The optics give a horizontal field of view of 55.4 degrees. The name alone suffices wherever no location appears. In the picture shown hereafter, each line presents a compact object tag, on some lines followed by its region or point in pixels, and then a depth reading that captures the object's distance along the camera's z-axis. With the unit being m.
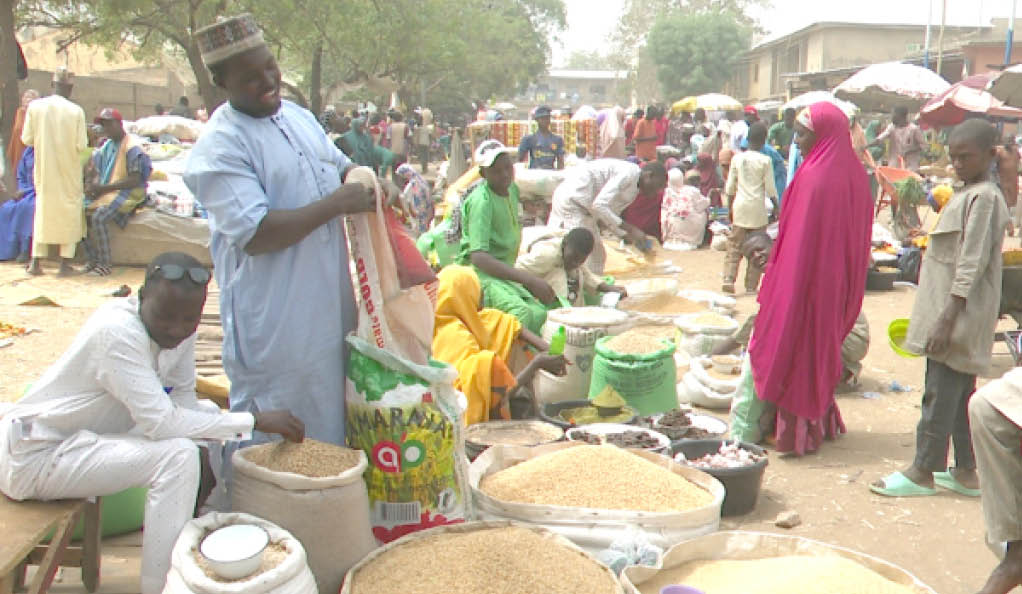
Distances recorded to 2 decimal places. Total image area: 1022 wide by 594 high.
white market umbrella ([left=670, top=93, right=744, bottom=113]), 28.81
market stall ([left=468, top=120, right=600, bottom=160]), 15.49
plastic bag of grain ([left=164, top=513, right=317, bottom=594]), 2.32
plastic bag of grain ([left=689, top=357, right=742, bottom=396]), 5.45
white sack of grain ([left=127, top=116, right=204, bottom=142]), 15.06
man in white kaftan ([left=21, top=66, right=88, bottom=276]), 8.85
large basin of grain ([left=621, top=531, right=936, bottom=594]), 2.88
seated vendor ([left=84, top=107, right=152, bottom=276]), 9.00
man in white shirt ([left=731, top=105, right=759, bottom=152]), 16.25
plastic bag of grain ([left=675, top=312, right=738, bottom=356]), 6.06
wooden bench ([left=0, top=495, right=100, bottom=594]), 2.48
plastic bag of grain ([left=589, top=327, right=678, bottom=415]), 4.88
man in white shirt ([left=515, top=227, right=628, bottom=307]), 5.68
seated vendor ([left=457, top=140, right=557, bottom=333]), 5.27
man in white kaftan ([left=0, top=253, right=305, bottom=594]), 2.63
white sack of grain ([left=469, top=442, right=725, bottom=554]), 3.22
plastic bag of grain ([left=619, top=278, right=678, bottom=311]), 7.07
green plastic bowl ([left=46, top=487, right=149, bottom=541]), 3.35
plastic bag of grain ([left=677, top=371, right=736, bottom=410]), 5.48
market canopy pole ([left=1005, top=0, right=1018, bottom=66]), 21.40
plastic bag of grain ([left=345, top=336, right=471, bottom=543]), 3.01
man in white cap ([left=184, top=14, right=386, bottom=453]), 2.77
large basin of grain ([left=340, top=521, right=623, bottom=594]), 2.68
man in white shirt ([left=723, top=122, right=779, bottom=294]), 9.15
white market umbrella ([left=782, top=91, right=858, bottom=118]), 14.37
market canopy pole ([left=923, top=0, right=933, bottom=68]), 25.72
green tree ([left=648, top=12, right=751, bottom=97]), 49.78
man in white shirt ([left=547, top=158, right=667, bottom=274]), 7.63
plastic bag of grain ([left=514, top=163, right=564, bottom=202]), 10.27
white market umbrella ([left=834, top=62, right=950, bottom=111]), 16.58
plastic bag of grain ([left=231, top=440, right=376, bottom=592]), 2.69
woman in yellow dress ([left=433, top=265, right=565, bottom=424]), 4.41
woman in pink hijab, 4.51
